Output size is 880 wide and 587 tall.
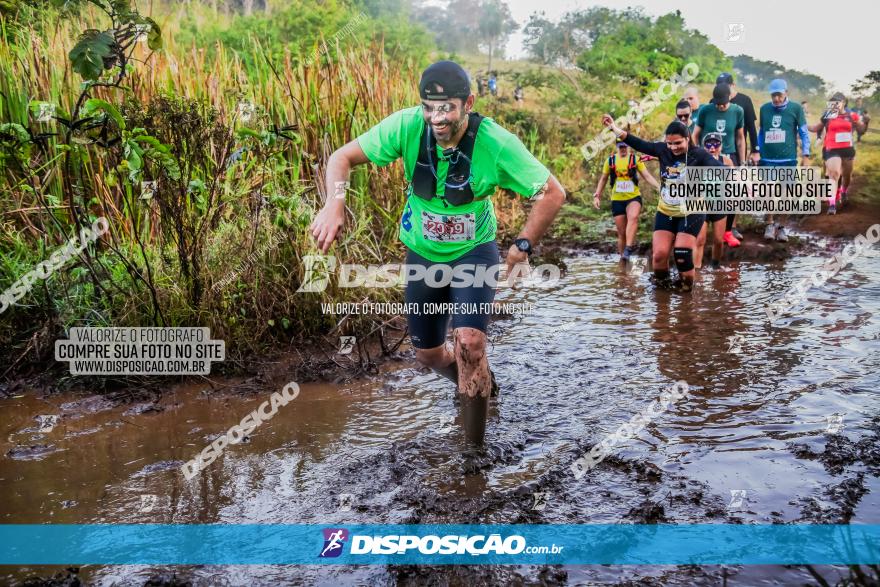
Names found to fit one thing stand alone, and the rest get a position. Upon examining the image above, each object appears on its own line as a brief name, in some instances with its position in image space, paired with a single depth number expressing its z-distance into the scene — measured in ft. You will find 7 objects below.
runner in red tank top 39.70
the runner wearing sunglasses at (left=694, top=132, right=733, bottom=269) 27.94
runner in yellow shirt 29.96
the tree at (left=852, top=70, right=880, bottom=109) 55.67
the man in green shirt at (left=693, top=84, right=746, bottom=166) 32.48
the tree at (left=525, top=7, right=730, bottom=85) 63.93
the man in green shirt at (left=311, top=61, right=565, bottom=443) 11.71
